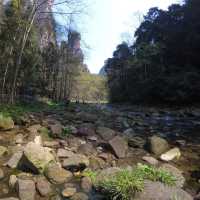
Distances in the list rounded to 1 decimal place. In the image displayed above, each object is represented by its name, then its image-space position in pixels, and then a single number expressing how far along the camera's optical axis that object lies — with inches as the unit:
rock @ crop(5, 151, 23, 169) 157.8
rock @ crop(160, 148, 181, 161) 186.6
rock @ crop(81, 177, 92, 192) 139.4
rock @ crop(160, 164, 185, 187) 143.5
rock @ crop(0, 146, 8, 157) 171.7
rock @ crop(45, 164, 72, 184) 145.7
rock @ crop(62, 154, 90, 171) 158.6
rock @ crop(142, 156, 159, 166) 179.6
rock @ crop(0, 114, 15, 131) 210.2
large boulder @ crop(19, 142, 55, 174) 148.4
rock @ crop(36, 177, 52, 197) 133.9
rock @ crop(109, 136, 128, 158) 186.4
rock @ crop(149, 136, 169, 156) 195.8
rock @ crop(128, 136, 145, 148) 205.9
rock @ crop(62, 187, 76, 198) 134.2
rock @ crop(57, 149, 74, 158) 174.0
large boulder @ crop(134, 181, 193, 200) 114.5
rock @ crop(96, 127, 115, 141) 221.2
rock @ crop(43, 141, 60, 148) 191.9
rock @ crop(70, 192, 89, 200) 131.6
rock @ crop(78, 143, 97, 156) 187.6
